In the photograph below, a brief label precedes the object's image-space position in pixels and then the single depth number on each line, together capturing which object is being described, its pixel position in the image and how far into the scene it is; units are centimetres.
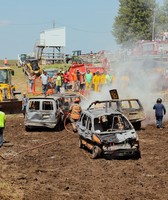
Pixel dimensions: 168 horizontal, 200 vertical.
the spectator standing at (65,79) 3475
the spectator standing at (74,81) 3493
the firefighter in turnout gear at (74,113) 2049
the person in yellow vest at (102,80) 3149
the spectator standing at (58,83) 3266
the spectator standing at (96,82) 3152
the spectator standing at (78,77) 3488
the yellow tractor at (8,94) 2664
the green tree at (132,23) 5728
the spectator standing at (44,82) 3233
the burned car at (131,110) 2027
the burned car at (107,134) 1479
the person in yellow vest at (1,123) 1780
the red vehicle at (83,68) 3583
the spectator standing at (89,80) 3229
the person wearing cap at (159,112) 2103
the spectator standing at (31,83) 3618
